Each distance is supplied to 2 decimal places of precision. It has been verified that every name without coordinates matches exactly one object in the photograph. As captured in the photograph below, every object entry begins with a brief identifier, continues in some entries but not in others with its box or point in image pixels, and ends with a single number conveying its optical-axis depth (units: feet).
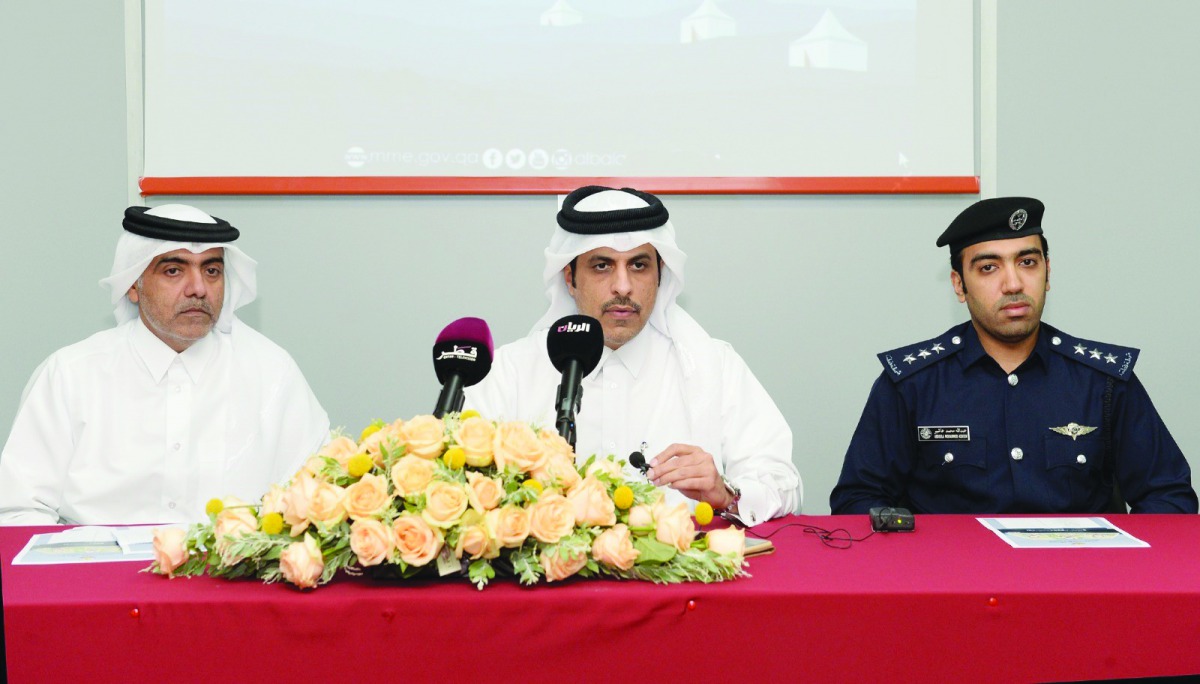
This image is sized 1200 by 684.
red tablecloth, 5.19
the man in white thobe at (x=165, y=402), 9.78
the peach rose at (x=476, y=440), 5.37
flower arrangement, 5.19
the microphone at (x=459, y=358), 5.95
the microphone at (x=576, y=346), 6.16
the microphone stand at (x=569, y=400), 5.81
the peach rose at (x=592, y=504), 5.36
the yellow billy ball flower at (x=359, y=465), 5.39
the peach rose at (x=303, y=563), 5.18
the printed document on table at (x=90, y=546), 6.25
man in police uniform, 9.18
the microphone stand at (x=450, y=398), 5.83
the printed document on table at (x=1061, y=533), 6.59
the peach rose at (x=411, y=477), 5.25
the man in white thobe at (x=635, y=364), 9.50
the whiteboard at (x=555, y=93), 11.55
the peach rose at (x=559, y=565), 5.24
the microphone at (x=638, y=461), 6.50
